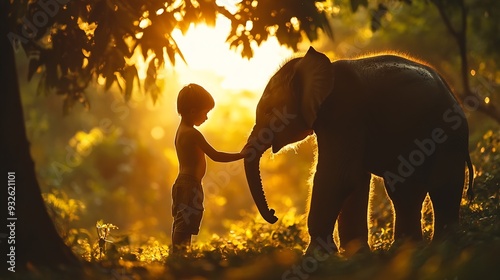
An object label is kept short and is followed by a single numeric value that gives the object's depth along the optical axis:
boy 18.62
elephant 18.52
